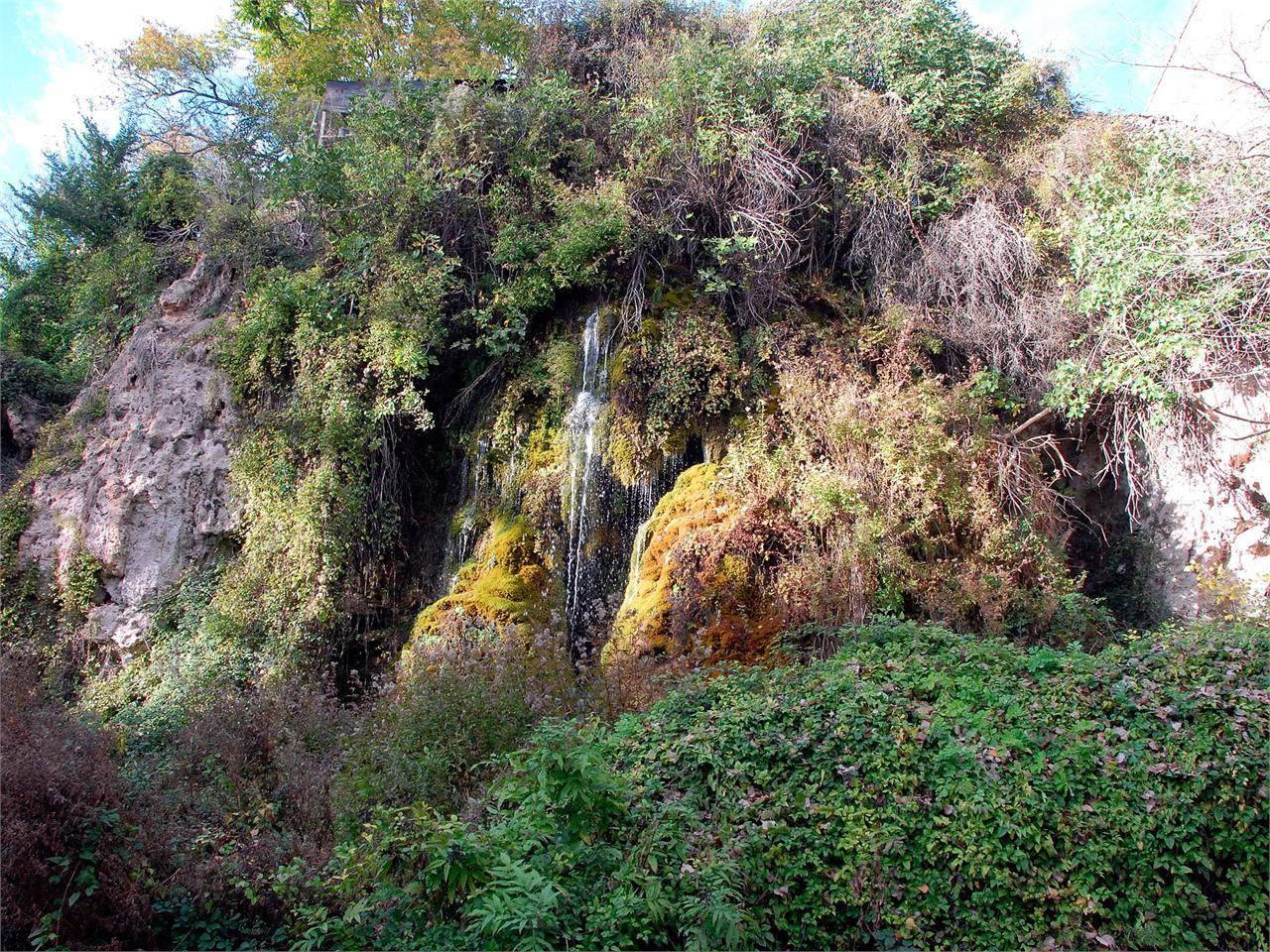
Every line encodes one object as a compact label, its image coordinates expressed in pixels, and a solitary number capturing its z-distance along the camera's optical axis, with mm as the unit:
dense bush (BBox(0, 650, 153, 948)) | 3973
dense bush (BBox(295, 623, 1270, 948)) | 4172
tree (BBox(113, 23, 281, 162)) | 19547
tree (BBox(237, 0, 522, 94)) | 18203
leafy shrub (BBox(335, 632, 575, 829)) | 5656
